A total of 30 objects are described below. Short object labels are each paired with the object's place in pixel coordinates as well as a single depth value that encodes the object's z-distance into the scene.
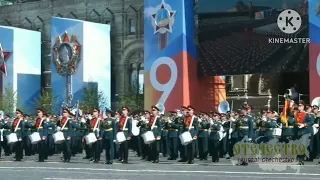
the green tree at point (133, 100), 52.47
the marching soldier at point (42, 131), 24.88
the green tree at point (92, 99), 52.06
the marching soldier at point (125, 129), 22.94
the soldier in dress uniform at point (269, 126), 22.08
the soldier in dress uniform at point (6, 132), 26.99
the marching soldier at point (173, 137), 24.38
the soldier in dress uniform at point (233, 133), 24.14
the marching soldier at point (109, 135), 22.97
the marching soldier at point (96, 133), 23.67
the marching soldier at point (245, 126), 22.48
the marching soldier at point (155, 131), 22.92
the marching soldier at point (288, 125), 21.20
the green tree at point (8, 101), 54.59
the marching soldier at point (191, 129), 22.50
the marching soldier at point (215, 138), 23.02
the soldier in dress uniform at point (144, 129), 23.96
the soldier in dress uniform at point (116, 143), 23.11
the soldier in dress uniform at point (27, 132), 26.16
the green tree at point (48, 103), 54.00
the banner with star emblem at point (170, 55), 44.06
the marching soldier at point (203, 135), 23.97
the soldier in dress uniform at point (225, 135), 24.88
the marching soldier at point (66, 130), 24.13
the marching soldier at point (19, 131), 25.44
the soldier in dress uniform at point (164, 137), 25.00
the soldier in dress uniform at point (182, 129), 23.25
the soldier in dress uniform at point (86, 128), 24.69
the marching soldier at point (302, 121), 20.72
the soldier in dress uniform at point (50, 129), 25.75
